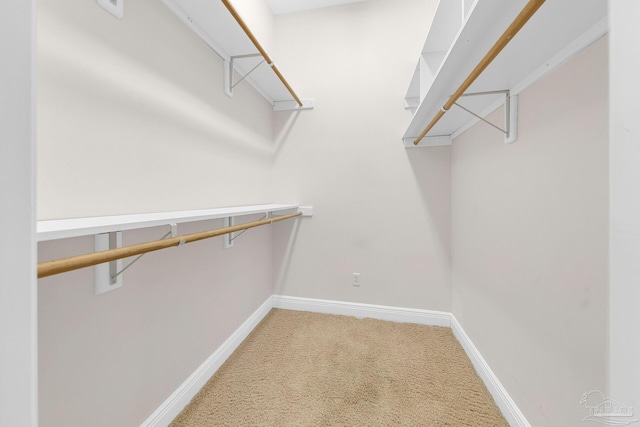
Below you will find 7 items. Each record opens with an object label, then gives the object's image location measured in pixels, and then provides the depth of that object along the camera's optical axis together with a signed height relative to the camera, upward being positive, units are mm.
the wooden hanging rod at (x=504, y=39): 564 +445
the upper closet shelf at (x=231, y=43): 1131 +912
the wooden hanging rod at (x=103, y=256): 504 -101
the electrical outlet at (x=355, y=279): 2152 -560
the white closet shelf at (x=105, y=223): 534 -26
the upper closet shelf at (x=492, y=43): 700 +549
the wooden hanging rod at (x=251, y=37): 1064 +842
